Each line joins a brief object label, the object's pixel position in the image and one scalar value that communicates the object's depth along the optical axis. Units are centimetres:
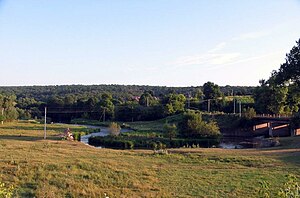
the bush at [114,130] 5383
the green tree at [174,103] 8612
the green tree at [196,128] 4952
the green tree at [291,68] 4362
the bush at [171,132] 4866
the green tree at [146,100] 10111
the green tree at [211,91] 9425
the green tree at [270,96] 5175
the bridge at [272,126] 6188
